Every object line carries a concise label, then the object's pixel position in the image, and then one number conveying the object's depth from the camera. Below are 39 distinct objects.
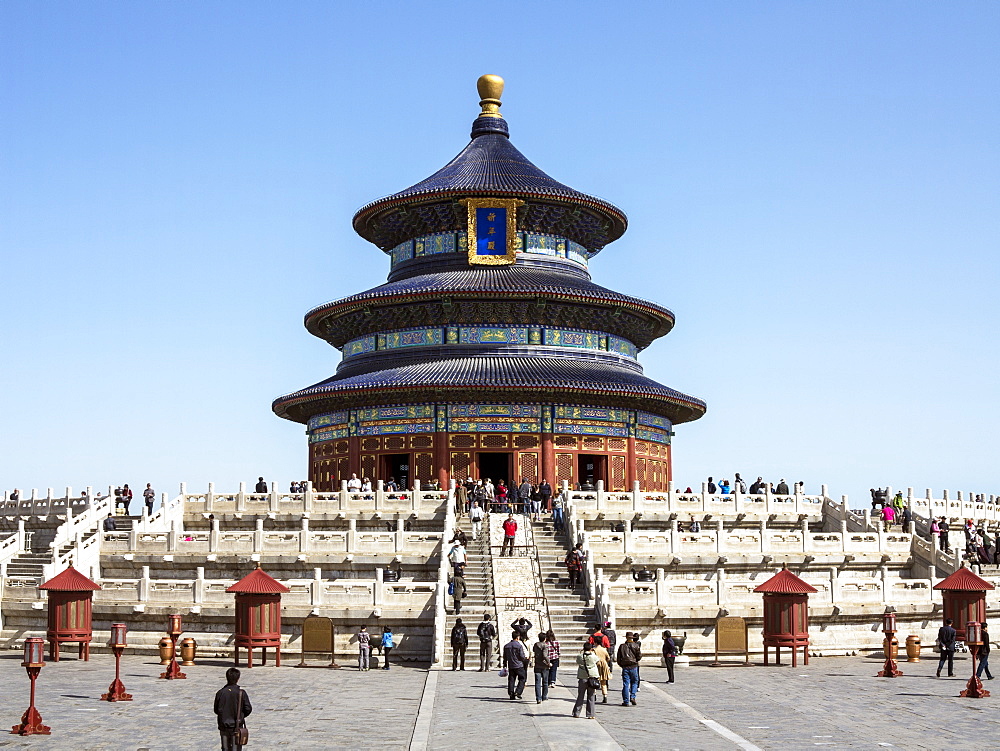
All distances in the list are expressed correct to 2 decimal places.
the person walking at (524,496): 46.47
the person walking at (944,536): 45.22
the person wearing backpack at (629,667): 27.12
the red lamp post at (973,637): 31.67
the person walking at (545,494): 49.93
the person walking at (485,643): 33.44
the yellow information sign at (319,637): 35.34
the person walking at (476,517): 43.28
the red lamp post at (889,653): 33.38
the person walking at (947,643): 33.31
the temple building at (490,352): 58.44
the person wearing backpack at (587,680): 25.06
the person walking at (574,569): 38.56
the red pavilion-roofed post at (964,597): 37.09
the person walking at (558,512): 44.09
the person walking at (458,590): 36.34
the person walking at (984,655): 31.60
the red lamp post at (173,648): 31.62
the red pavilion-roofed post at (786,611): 35.50
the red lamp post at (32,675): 23.17
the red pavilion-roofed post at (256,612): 34.41
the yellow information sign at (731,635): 36.12
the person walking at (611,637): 32.06
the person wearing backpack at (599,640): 27.18
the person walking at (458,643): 33.47
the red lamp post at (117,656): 27.44
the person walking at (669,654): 31.80
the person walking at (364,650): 34.66
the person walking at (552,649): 28.00
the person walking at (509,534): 40.94
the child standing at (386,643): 35.12
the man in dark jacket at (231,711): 19.27
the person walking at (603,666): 26.97
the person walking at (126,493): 50.27
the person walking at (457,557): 38.94
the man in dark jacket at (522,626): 31.08
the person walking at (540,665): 27.22
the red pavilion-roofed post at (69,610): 35.91
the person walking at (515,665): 27.55
